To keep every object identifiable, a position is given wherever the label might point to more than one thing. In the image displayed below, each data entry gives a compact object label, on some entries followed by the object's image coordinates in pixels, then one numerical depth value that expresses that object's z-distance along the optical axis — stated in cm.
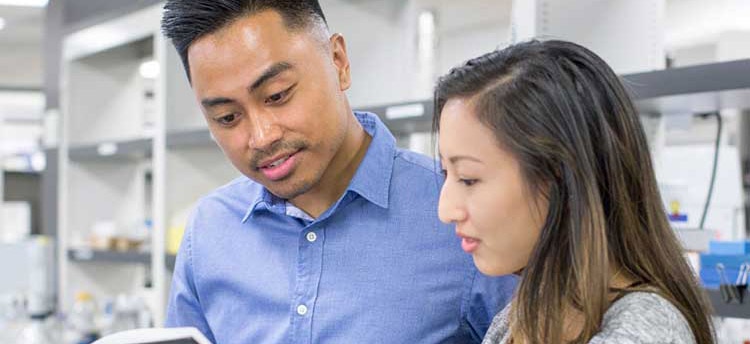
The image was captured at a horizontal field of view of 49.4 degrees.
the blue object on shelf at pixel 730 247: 148
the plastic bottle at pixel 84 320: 296
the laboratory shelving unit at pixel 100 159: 304
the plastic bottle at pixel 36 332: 318
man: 114
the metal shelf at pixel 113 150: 272
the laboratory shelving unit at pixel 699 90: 123
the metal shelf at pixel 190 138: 233
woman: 86
